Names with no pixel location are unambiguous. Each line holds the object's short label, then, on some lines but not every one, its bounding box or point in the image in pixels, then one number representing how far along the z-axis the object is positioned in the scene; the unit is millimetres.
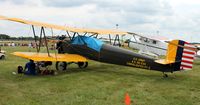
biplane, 8839
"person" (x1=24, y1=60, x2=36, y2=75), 9609
